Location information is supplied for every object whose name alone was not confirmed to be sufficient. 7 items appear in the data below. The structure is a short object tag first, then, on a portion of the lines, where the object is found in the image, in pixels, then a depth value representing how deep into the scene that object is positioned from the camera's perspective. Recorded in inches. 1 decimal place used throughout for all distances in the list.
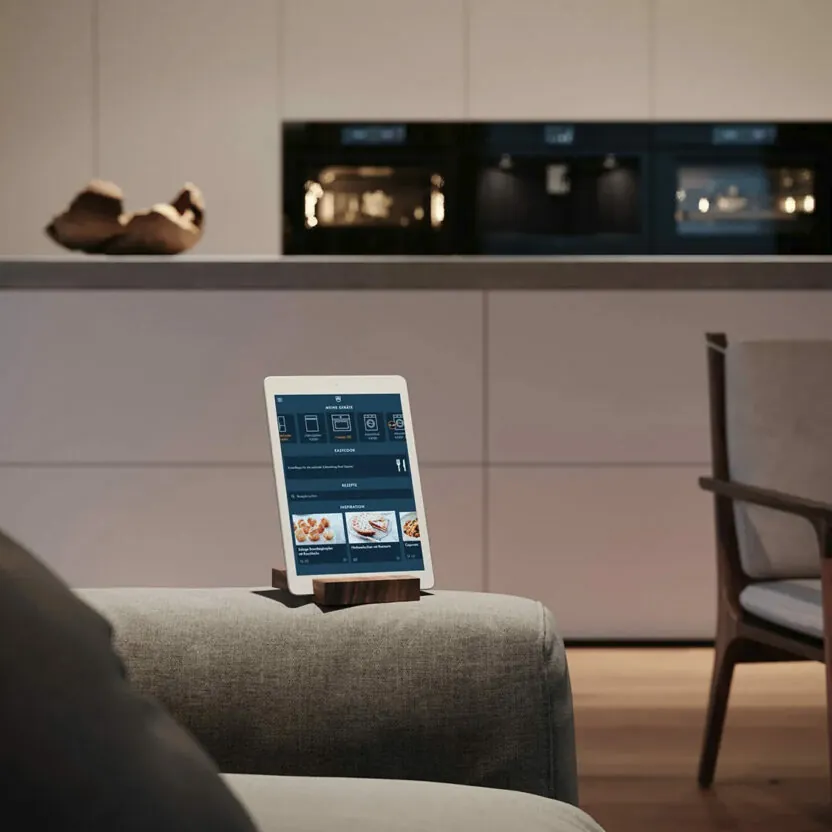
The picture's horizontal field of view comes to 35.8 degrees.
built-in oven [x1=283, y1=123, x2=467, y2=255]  198.2
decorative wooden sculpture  123.1
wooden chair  87.0
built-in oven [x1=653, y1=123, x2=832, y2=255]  199.6
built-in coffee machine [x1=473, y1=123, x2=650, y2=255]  198.8
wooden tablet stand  47.7
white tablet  51.9
